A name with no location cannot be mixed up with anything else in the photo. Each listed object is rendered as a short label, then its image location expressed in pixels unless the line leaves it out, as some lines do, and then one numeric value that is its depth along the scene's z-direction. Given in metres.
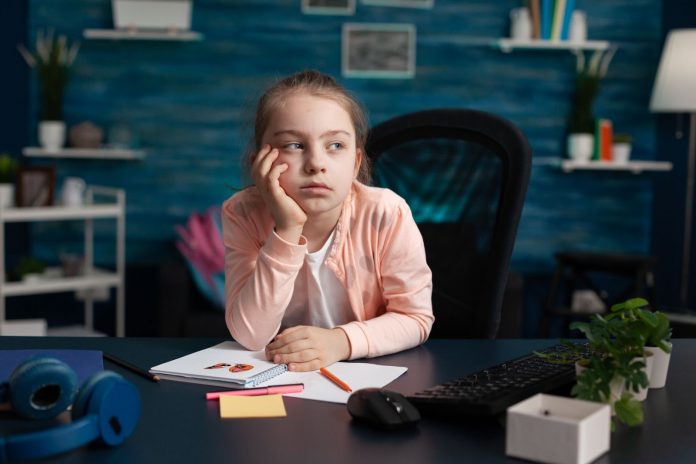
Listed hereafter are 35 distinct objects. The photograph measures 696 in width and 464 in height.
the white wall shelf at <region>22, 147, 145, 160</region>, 3.95
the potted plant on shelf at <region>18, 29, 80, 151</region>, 3.94
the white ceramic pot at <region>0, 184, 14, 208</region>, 3.46
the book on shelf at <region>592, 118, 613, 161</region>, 4.15
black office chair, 1.60
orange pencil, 1.06
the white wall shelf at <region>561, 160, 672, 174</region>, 4.13
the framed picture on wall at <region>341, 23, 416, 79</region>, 4.19
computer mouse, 0.89
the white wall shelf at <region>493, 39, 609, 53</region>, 4.10
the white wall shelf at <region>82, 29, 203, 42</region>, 3.95
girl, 1.29
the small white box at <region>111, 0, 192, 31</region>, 3.96
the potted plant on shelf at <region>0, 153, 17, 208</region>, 3.46
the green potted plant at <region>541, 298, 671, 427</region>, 0.88
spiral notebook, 1.08
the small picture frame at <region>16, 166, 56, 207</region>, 3.50
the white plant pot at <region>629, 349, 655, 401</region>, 0.99
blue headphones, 0.79
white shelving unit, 3.44
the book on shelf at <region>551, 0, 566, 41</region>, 4.11
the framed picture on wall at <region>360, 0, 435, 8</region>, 4.20
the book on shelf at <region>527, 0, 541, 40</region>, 4.11
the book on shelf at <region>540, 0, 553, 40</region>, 4.11
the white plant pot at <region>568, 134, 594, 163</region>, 4.16
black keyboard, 0.92
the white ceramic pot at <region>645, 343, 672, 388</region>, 1.07
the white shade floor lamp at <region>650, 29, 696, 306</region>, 3.83
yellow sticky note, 0.95
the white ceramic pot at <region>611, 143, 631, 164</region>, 4.15
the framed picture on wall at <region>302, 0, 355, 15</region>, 4.16
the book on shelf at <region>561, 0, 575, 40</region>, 4.11
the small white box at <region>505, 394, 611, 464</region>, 0.79
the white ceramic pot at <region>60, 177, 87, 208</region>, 3.66
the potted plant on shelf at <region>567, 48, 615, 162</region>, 4.17
